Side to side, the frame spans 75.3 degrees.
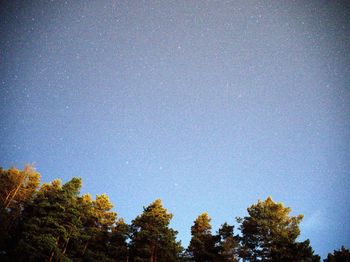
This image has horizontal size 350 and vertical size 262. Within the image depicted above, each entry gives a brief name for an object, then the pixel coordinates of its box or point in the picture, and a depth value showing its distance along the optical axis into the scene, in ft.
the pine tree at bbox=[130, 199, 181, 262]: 79.46
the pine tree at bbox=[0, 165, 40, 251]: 100.15
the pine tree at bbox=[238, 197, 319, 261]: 66.28
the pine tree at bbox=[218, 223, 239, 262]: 77.66
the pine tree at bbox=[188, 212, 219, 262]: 83.35
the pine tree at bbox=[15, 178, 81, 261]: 67.82
